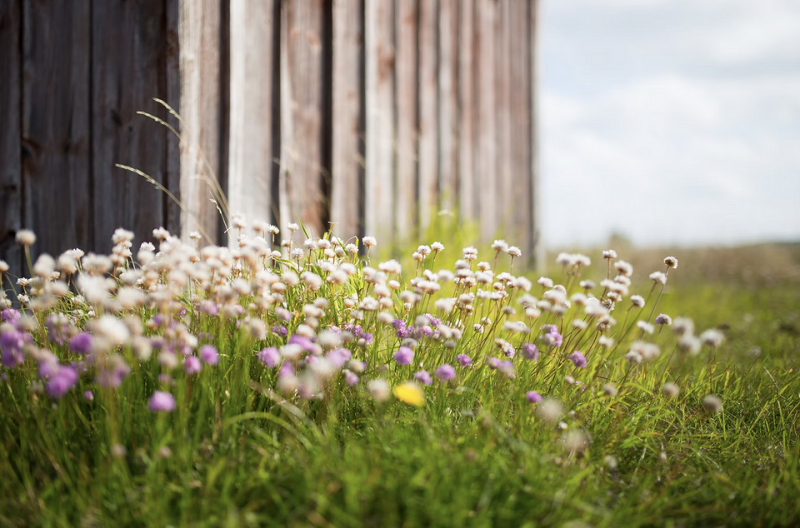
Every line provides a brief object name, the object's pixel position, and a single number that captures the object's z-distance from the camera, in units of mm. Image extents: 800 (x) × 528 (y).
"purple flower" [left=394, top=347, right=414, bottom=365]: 1872
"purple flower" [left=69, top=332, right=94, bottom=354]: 1559
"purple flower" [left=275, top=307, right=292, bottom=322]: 1936
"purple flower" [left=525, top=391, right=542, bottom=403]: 1821
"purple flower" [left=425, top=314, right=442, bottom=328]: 2287
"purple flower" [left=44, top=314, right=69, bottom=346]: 1833
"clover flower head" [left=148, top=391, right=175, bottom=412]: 1451
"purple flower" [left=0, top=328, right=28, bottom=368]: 1631
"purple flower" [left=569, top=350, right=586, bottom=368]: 2086
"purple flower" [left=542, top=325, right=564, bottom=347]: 1941
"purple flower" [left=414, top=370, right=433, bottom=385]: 1826
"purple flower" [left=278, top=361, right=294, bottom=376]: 1650
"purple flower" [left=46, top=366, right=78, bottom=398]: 1468
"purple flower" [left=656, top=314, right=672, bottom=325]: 2211
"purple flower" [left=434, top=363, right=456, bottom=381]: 1837
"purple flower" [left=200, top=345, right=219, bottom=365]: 1686
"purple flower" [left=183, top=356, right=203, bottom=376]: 1659
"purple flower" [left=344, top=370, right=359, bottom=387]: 1832
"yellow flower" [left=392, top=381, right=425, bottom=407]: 1546
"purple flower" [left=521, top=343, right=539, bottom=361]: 1963
